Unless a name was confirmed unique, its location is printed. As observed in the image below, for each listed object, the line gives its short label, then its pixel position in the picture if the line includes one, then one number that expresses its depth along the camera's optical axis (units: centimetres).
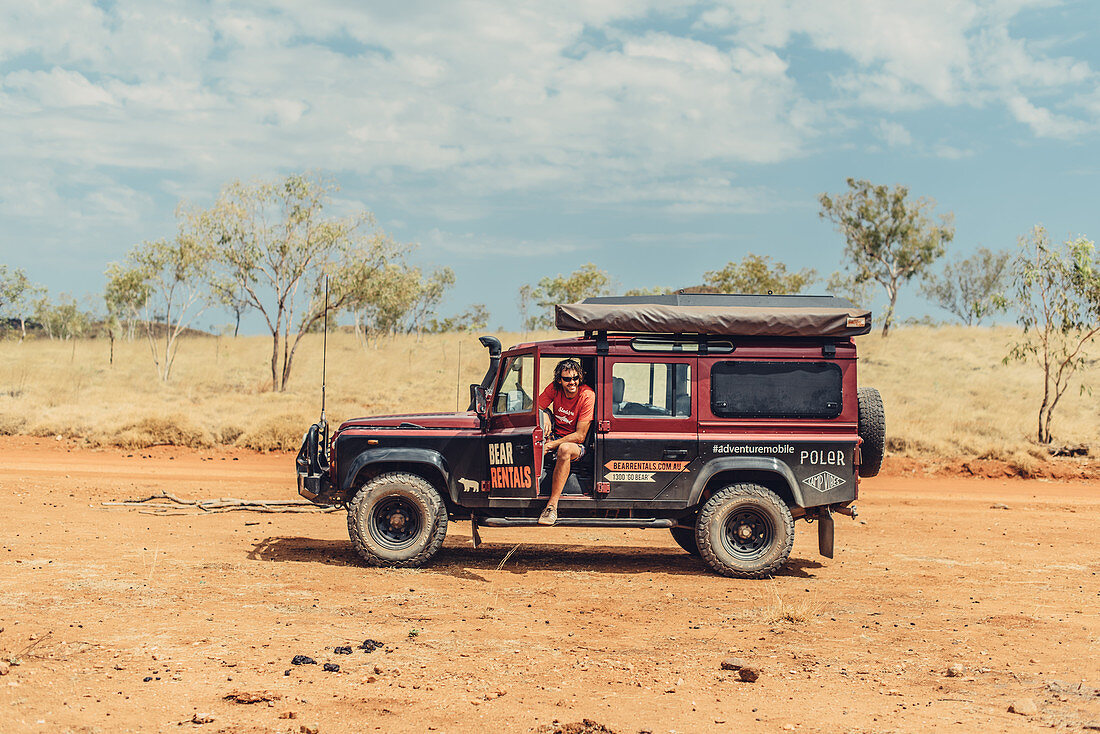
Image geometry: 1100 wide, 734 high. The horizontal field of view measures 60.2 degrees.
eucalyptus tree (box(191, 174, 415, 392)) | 3169
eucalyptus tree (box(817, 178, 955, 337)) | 4425
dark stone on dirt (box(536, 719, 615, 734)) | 502
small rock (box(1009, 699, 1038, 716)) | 540
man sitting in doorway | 910
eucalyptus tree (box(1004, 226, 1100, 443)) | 2256
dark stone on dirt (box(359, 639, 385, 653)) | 645
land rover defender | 929
